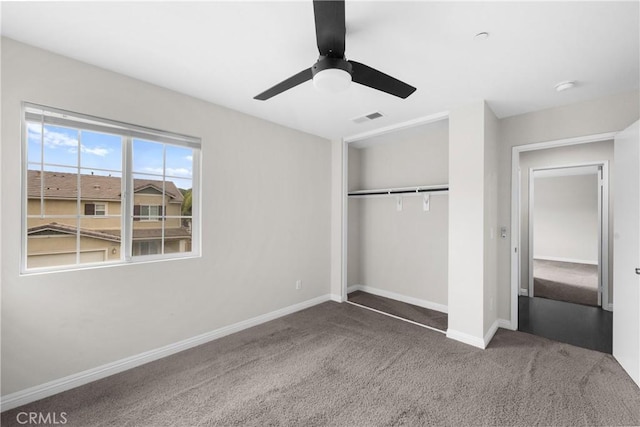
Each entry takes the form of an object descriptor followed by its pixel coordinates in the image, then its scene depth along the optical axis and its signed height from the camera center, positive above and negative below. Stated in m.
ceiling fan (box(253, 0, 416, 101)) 1.26 +0.88
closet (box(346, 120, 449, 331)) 3.88 -0.14
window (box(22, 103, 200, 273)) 2.07 +0.19
